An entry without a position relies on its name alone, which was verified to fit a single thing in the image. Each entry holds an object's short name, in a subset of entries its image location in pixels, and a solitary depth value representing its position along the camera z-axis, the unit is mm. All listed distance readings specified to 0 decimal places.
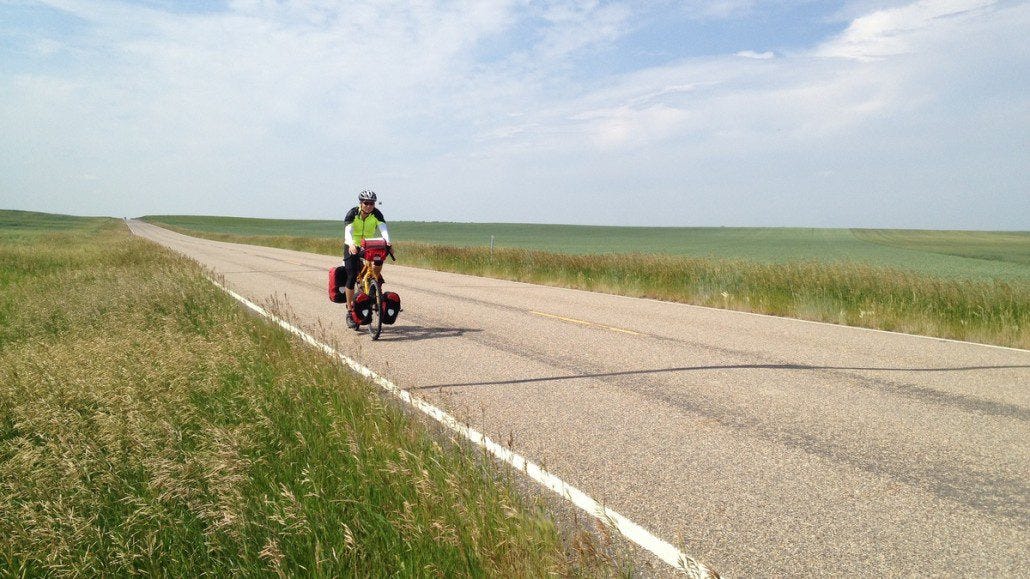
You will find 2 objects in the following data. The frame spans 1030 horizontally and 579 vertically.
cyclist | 9344
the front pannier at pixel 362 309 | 9492
